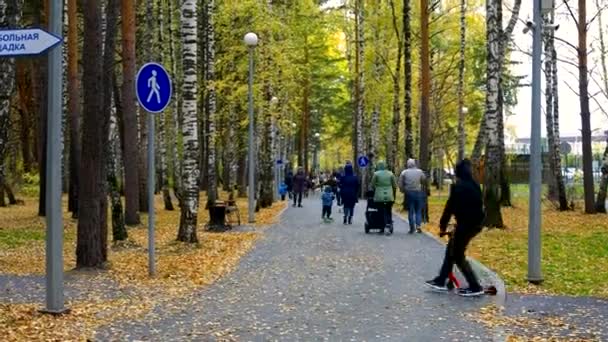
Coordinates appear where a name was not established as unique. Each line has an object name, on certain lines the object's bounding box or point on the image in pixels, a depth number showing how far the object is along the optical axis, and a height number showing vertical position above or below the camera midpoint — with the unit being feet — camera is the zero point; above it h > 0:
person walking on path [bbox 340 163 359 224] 78.33 -0.95
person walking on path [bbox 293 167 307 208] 120.89 -1.14
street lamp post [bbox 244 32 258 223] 76.54 +4.50
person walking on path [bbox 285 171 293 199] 142.83 -0.63
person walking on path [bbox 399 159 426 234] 65.87 -1.07
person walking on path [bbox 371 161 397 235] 66.85 -1.28
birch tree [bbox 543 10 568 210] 99.21 +7.59
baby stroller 67.15 -3.26
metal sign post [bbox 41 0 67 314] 27.71 +0.43
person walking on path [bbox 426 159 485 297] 34.91 -1.90
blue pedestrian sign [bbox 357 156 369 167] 132.98 +2.87
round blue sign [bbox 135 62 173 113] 38.78 +4.49
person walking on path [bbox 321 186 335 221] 83.66 -2.48
